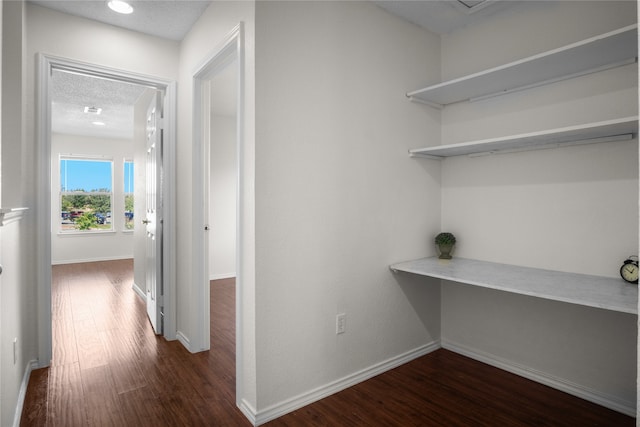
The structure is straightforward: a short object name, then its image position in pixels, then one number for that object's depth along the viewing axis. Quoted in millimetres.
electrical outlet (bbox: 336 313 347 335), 2219
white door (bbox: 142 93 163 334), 3111
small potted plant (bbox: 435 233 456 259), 2684
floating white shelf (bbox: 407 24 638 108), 1775
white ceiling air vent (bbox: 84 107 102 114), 5070
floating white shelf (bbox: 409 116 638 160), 1765
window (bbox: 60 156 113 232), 7133
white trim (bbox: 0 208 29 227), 1388
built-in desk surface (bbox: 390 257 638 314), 1624
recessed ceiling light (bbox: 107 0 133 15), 2375
